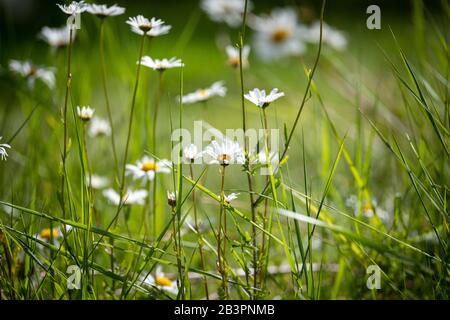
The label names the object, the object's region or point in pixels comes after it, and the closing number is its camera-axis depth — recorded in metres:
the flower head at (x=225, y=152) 0.99
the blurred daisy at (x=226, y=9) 1.47
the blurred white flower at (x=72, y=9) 0.98
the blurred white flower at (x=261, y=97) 0.99
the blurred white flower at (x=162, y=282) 1.09
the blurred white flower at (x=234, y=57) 1.16
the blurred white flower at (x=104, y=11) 1.05
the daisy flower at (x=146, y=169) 1.12
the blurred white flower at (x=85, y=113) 1.08
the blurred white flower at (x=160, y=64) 1.04
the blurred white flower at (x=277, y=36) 1.54
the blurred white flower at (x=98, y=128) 1.36
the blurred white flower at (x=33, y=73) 1.32
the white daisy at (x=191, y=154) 1.02
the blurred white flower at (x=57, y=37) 1.33
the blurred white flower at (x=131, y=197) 1.17
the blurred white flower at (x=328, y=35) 1.55
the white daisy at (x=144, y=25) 1.03
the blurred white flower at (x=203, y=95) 1.12
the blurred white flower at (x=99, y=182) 1.29
